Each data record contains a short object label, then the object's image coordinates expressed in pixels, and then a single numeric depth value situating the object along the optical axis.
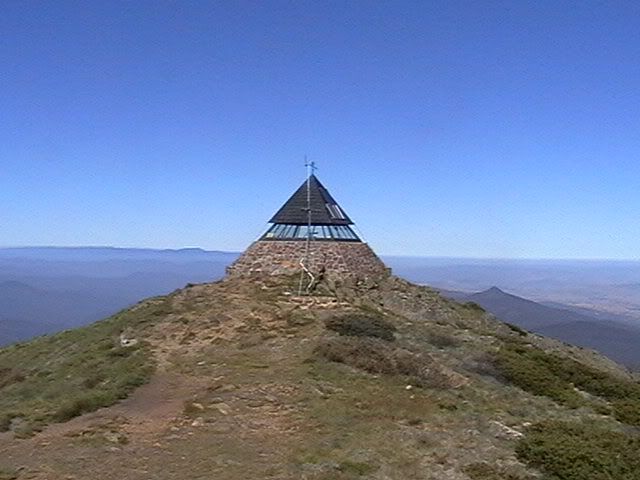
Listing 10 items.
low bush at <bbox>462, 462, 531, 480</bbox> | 15.70
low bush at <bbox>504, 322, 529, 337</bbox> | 40.78
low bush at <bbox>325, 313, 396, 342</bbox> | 29.27
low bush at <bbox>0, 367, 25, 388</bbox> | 29.78
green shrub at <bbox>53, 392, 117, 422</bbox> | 20.61
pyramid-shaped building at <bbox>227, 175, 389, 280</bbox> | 40.56
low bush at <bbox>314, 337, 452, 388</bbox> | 24.12
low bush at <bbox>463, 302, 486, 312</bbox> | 43.66
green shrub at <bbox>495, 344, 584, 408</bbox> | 24.23
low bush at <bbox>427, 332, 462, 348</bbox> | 29.78
